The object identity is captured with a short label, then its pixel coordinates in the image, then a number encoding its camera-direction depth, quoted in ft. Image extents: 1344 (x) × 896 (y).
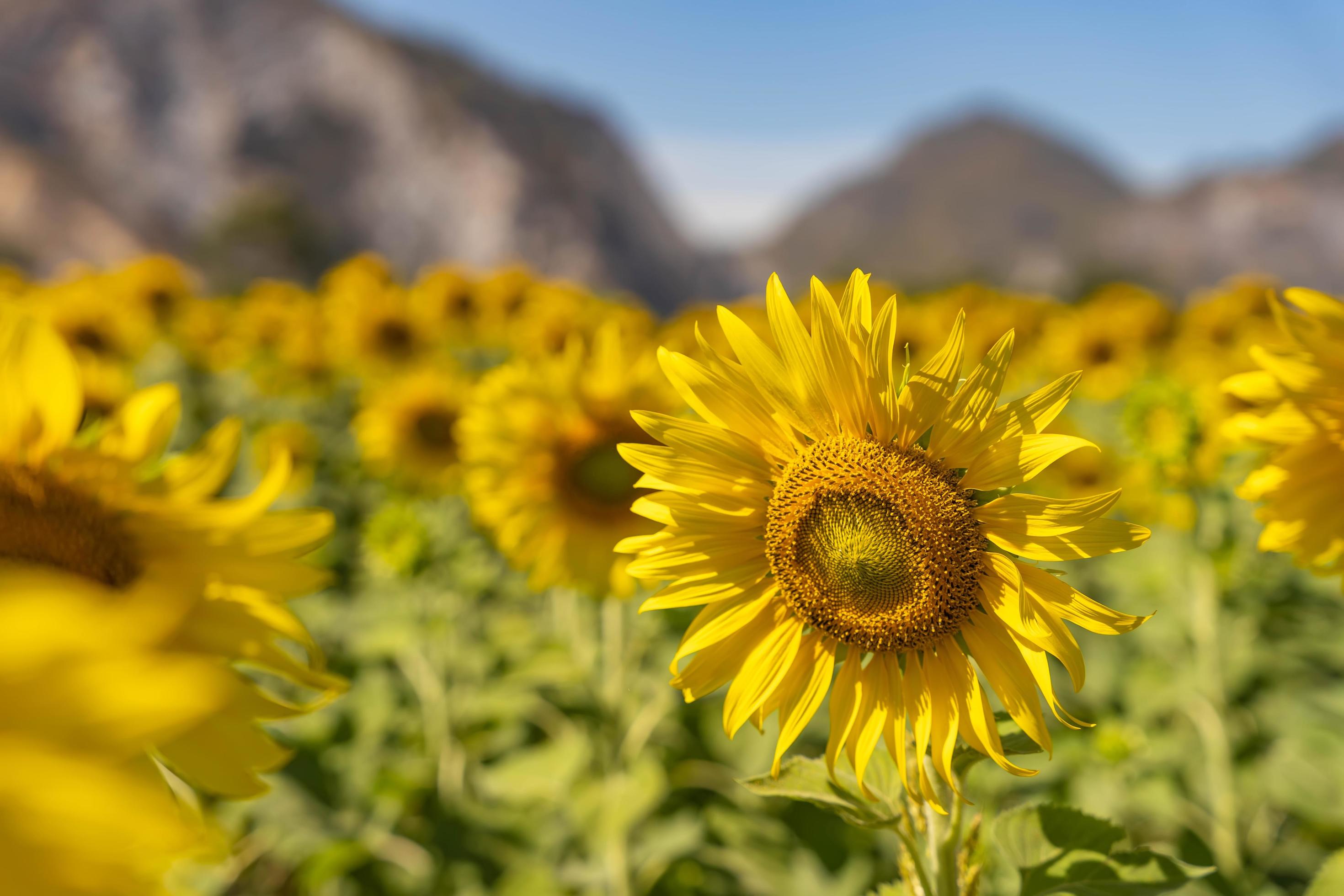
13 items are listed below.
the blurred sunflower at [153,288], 22.09
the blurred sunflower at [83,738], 1.82
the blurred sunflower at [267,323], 22.06
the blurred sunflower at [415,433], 14.76
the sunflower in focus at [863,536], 3.96
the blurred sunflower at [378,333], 19.63
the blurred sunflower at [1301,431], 5.16
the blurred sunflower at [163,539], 4.34
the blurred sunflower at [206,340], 22.86
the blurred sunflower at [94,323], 18.30
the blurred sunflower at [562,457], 10.08
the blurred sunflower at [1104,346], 20.01
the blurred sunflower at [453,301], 22.09
